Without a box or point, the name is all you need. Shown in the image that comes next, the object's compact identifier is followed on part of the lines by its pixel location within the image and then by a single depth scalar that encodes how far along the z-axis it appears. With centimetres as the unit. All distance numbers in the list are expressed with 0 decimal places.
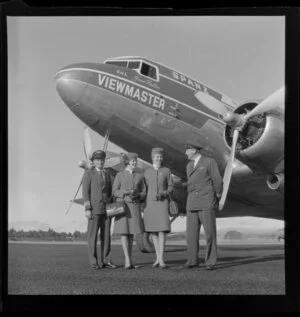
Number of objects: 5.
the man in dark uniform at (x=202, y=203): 766
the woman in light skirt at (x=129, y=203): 791
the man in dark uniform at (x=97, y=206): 786
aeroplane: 977
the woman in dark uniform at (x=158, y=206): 772
